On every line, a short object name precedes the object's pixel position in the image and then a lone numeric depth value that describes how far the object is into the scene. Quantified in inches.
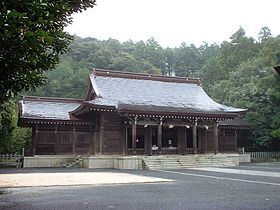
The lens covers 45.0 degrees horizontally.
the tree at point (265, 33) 2817.4
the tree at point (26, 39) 206.7
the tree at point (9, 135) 917.8
